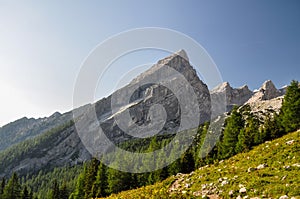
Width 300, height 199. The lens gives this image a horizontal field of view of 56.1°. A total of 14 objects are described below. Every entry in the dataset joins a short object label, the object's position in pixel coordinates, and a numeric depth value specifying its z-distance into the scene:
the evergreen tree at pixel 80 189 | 67.44
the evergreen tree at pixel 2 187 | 81.73
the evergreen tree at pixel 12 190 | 75.69
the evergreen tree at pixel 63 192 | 78.25
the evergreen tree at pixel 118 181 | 59.25
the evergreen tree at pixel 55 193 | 77.81
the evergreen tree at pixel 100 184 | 61.10
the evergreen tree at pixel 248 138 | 46.91
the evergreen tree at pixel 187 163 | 59.66
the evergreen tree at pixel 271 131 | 47.91
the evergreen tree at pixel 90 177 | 63.34
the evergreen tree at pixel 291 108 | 47.31
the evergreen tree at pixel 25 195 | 75.21
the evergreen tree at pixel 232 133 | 55.76
